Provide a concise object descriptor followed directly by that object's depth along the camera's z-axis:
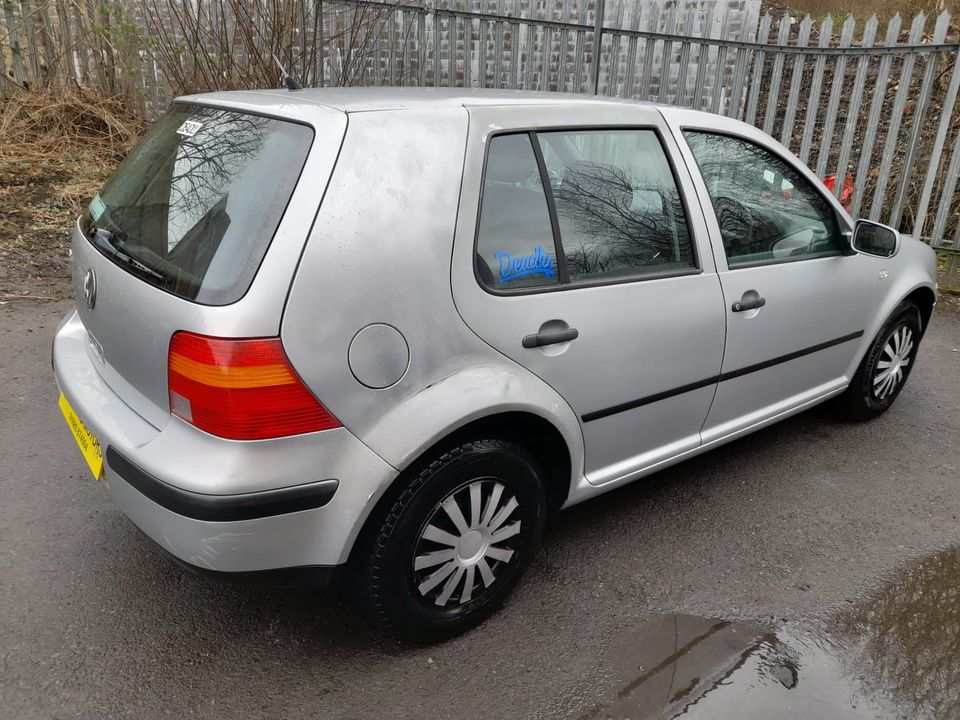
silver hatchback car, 1.95
